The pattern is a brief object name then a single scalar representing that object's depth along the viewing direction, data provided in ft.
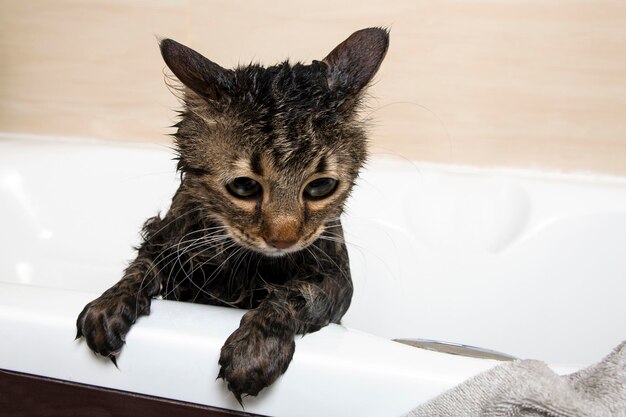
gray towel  0.96
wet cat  1.12
